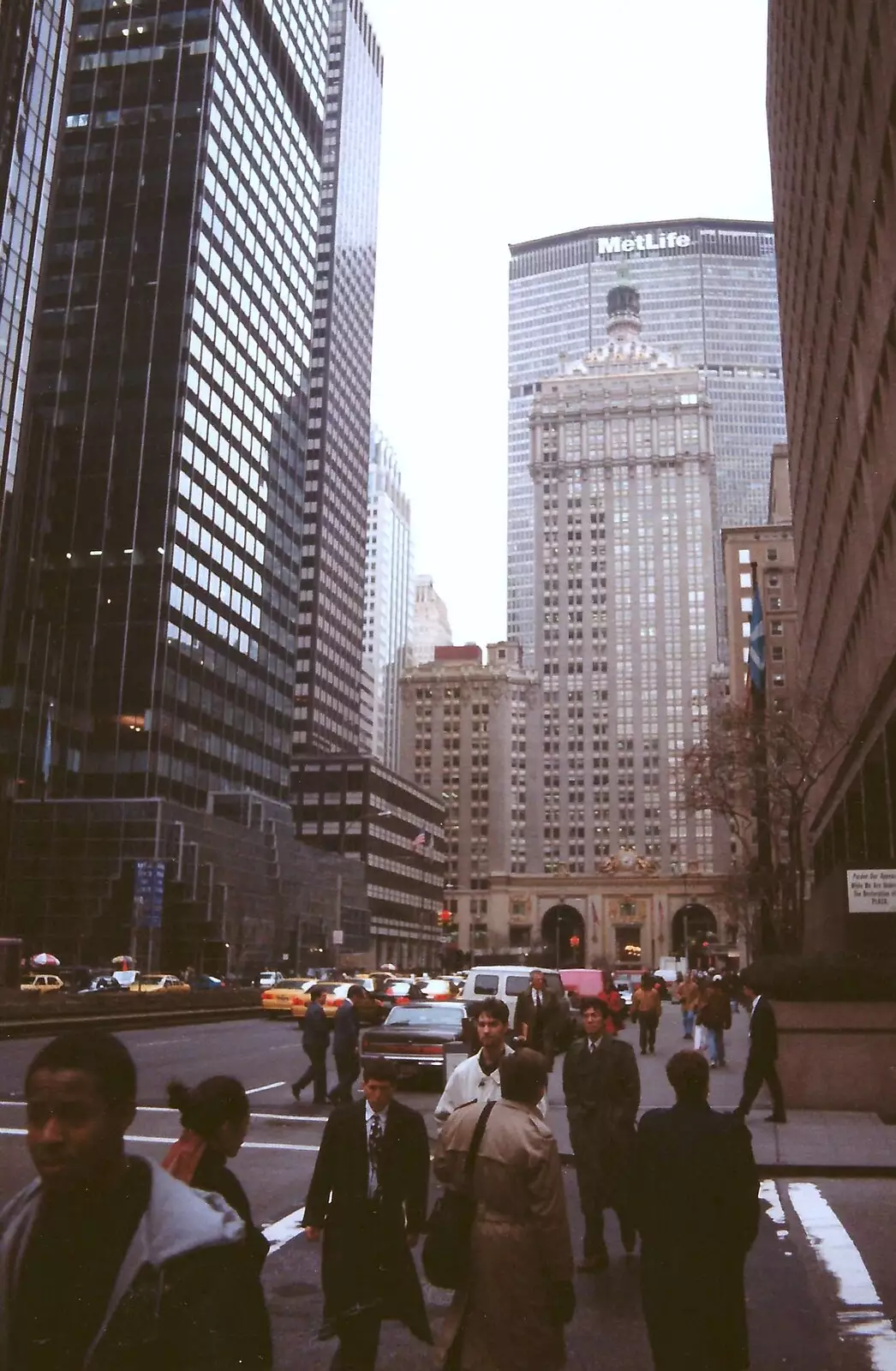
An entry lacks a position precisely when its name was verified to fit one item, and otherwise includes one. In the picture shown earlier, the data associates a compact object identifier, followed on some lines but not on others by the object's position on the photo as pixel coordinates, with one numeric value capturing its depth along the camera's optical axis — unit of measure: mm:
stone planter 16312
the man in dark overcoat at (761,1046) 13696
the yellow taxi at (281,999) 40281
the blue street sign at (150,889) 51375
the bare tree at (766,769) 34594
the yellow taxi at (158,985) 50281
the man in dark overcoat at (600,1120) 8383
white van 28894
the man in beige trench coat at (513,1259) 4656
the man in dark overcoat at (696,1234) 4910
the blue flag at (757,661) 41312
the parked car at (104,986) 49559
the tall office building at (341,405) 138000
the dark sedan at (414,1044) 19219
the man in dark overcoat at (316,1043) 17359
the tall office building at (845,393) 27641
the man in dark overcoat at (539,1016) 14891
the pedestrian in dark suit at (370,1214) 5414
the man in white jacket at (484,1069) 7688
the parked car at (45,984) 49647
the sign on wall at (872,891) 19203
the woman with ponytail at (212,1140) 4543
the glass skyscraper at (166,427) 76500
